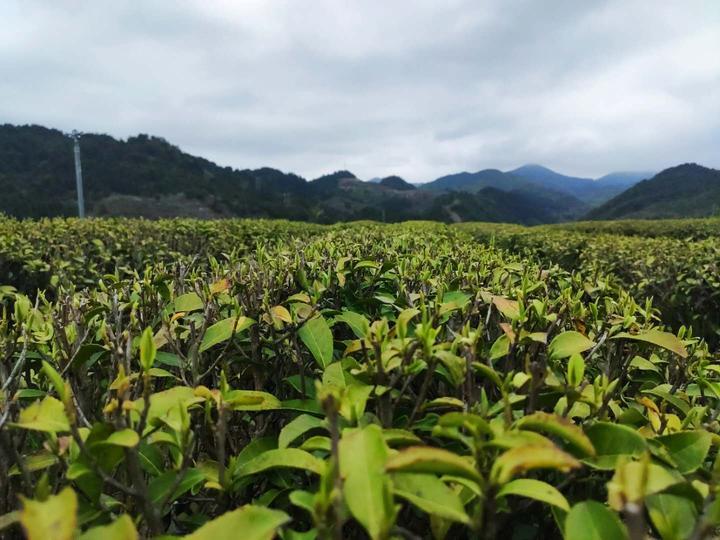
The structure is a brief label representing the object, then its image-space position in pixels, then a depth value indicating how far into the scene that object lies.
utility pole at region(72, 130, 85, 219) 23.58
